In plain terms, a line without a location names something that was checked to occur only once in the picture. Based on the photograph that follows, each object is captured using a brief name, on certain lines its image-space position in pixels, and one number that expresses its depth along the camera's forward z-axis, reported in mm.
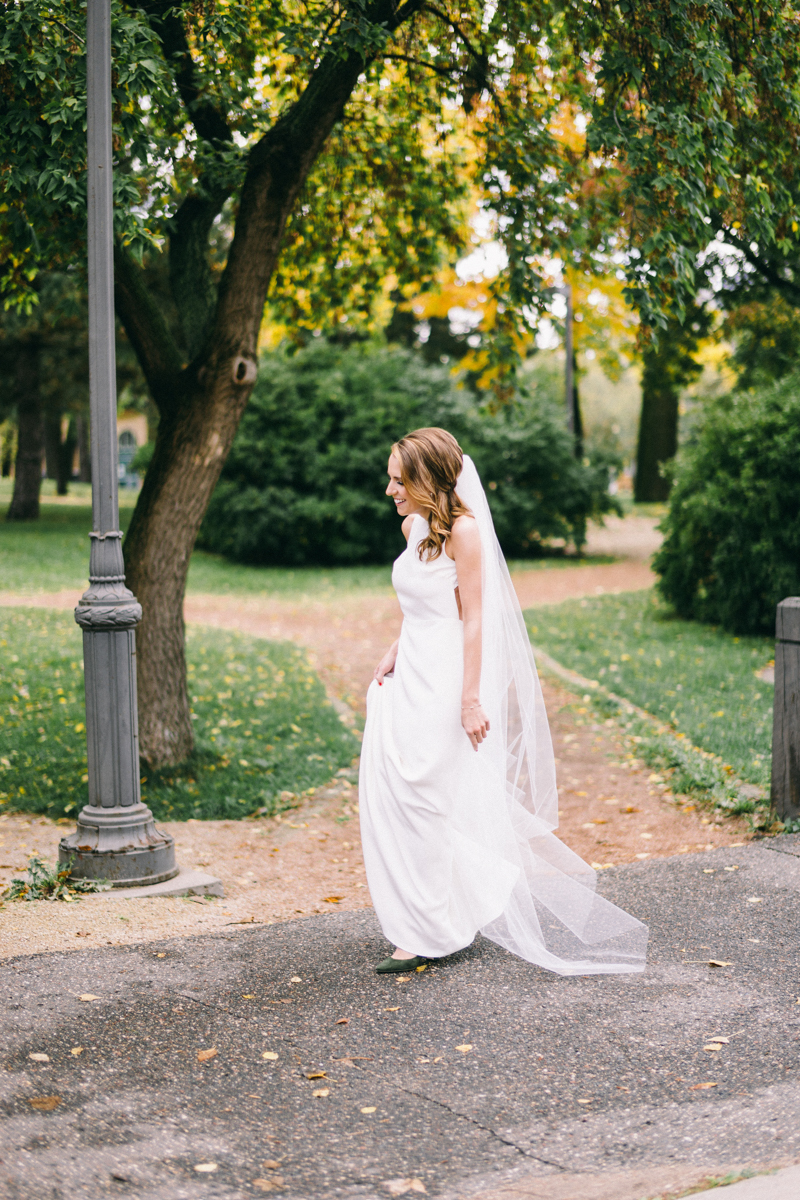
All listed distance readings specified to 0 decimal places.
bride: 4055
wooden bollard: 5777
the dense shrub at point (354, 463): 21344
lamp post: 5070
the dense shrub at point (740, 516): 11828
